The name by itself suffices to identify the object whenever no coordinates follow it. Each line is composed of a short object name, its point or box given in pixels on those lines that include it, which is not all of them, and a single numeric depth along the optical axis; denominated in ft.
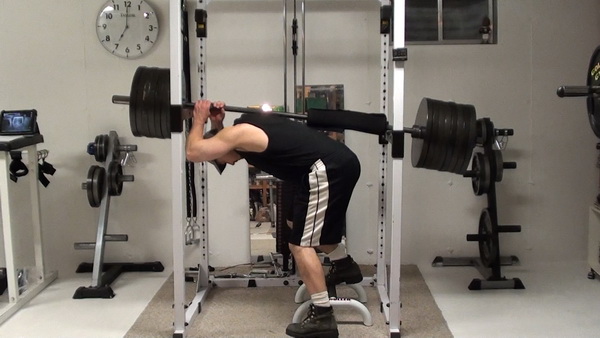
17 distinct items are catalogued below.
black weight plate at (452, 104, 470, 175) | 9.87
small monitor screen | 12.16
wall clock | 13.51
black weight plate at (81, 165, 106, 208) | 12.62
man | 9.93
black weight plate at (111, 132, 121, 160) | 13.16
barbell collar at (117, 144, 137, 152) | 13.26
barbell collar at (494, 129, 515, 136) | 12.92
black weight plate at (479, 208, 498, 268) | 12.64
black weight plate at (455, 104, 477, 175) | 9.91
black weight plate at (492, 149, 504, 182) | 12.64
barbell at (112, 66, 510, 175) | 9.84
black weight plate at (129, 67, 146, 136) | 10.21
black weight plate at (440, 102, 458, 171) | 9.82
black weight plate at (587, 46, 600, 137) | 9.29
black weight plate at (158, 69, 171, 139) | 10.16
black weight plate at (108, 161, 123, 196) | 12.83
